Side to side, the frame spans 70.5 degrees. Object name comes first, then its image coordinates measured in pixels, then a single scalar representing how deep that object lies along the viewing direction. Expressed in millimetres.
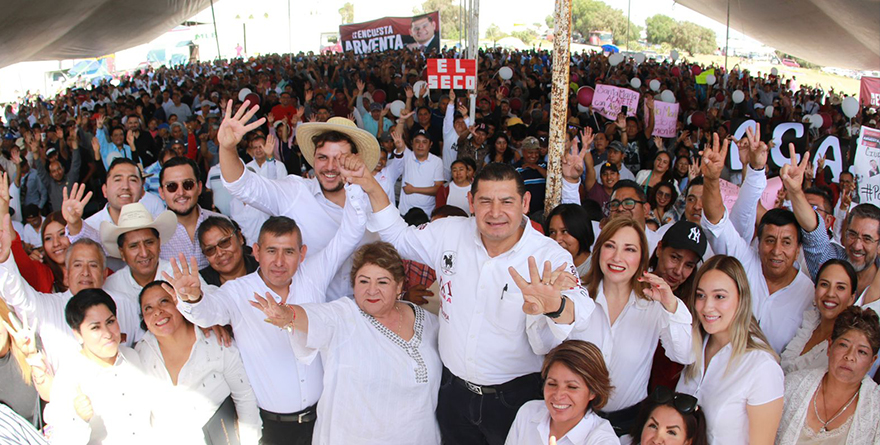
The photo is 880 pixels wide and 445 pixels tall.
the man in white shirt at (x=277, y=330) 2879
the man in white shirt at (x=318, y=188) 3381
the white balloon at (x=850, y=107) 8445
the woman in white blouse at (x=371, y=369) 2732
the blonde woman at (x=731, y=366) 2428
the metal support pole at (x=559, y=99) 3649
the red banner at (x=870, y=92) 13203
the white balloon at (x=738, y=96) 10979
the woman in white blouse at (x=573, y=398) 2418
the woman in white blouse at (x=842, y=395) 2494
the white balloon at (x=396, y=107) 9441
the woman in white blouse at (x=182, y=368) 2754
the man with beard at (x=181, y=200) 3713
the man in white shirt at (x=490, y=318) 2652
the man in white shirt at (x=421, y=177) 6207
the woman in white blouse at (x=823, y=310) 2893
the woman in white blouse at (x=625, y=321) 2699
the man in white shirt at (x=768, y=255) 3186
